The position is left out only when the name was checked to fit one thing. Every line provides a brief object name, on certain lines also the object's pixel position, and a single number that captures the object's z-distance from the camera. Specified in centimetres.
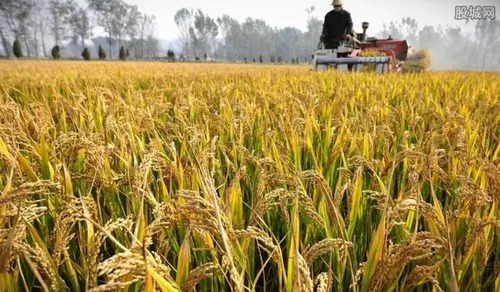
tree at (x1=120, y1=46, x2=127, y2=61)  4862
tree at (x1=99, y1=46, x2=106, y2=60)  4978
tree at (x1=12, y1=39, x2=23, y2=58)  4239
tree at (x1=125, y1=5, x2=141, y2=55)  8812
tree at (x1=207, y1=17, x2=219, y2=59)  11188
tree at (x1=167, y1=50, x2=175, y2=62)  5582
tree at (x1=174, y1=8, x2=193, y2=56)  11456
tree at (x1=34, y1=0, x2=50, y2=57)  7819
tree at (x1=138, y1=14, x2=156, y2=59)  9419
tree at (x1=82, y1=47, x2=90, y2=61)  4341
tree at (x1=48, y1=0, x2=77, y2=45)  7625
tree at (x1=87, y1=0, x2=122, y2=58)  8212
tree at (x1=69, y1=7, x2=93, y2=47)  7888
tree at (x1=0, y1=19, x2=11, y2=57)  6031
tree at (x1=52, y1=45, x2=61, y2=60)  4356
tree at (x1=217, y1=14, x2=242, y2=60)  12006
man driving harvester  938
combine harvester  794
